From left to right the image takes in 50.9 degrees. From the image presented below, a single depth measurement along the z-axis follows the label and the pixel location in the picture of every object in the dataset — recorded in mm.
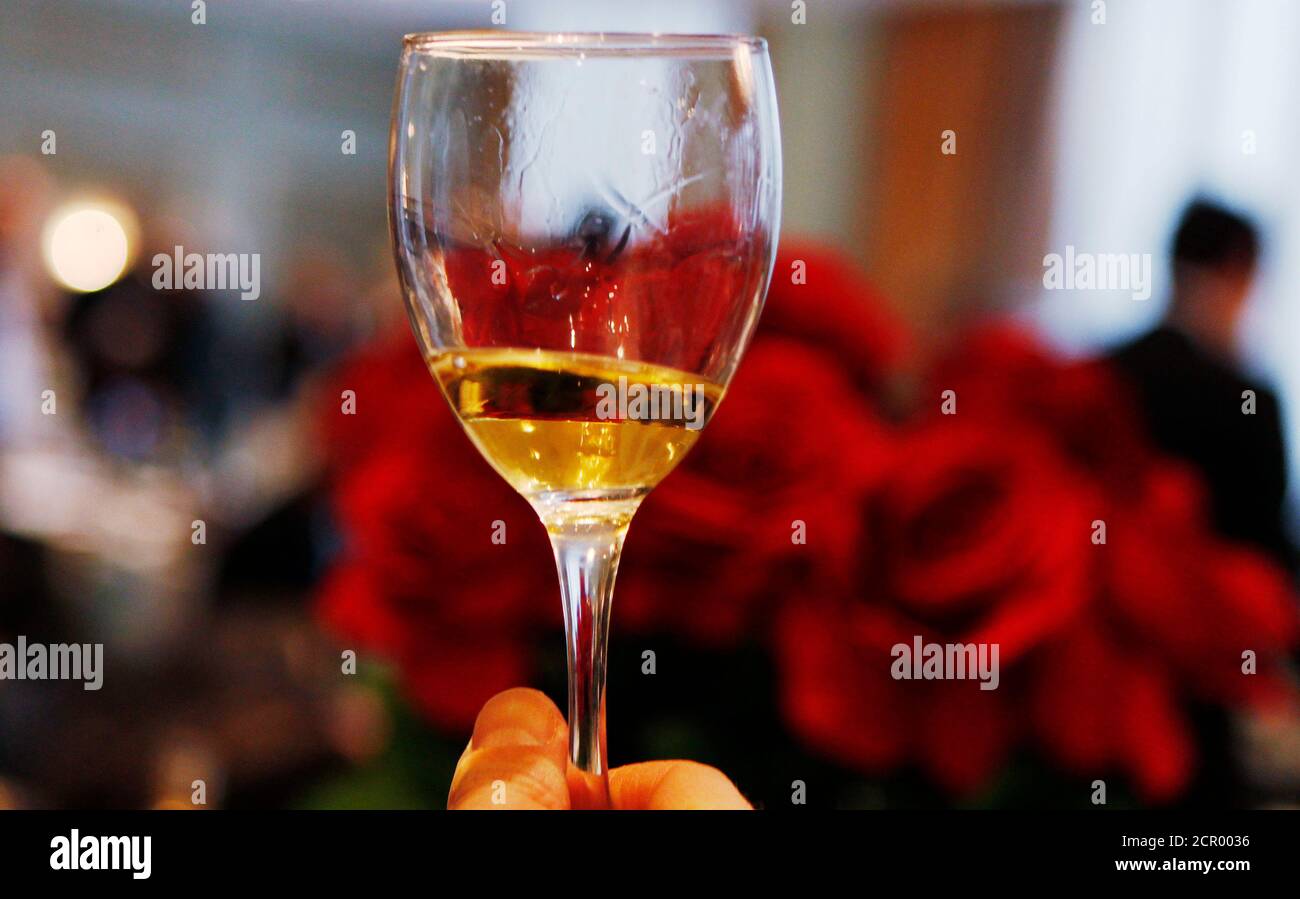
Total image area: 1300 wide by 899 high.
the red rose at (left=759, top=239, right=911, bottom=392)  449
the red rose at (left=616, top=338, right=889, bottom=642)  421
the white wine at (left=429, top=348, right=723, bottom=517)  314
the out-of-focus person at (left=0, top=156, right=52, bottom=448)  2415
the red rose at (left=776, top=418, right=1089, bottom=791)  419
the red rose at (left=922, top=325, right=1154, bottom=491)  447
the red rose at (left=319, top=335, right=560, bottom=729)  442
